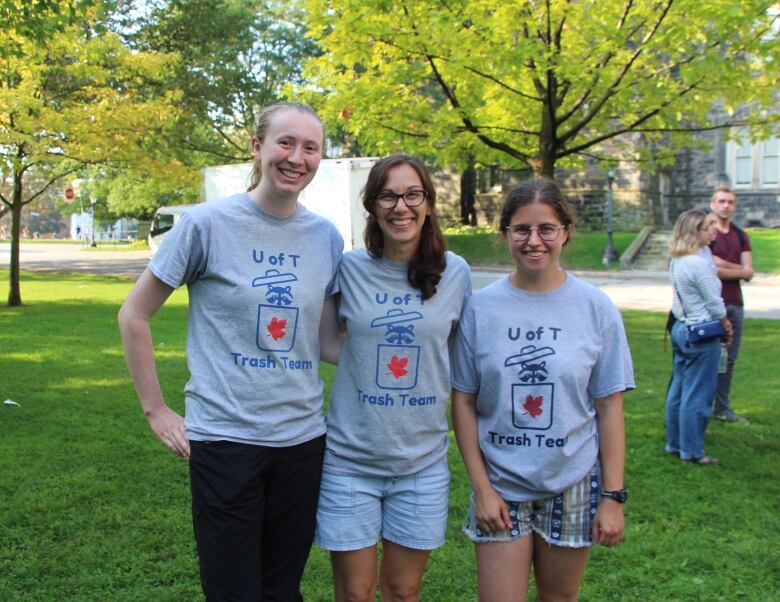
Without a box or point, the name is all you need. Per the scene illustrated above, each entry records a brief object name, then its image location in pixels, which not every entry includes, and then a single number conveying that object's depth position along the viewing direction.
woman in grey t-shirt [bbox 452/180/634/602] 2.40
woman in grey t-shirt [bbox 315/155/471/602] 2.45
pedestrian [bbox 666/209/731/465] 5.43
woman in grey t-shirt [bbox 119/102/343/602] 2.34
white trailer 19.05
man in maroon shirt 6.06
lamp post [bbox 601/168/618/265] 23.58
